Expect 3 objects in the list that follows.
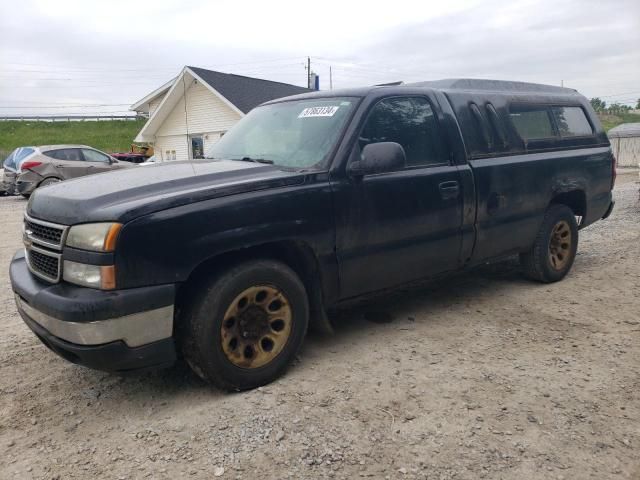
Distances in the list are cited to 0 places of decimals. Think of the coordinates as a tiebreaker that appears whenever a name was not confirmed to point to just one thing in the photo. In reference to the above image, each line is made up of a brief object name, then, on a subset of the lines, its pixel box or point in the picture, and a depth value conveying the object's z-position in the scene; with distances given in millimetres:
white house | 20391
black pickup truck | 2801
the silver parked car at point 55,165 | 15242
